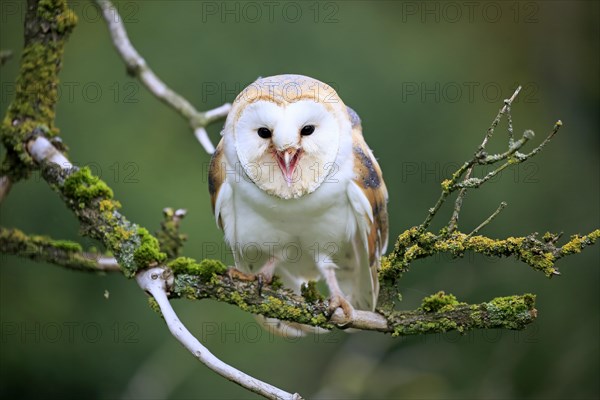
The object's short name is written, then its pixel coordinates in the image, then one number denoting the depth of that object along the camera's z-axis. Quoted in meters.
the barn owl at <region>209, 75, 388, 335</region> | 5.82
